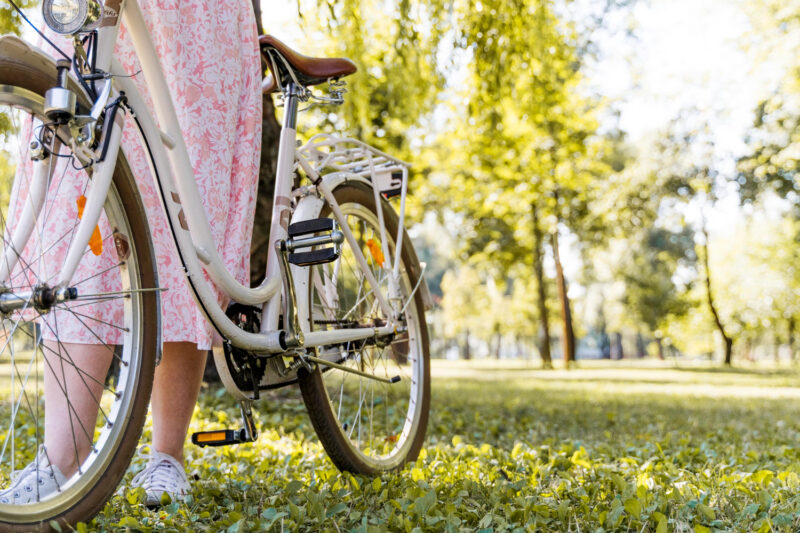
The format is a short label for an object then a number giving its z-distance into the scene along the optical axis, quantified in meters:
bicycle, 1.33
